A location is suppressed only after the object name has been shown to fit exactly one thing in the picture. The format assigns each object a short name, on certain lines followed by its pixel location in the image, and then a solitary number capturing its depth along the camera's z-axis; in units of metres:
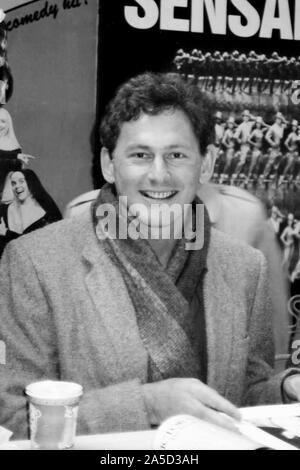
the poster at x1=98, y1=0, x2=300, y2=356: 1.90
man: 1.73
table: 1.51
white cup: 1.48
